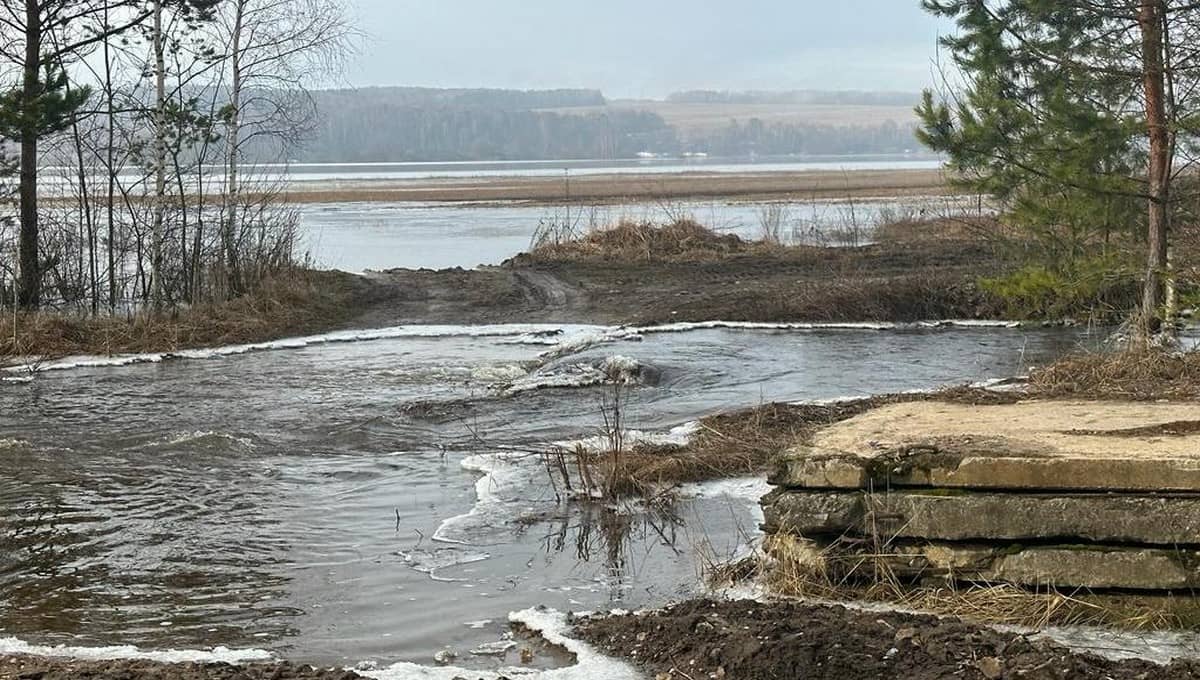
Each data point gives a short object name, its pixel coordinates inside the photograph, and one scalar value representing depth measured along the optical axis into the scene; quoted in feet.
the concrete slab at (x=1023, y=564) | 18.92
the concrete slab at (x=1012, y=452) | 19.56
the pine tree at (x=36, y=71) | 53.67
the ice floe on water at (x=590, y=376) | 44.96
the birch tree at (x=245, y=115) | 64.54
